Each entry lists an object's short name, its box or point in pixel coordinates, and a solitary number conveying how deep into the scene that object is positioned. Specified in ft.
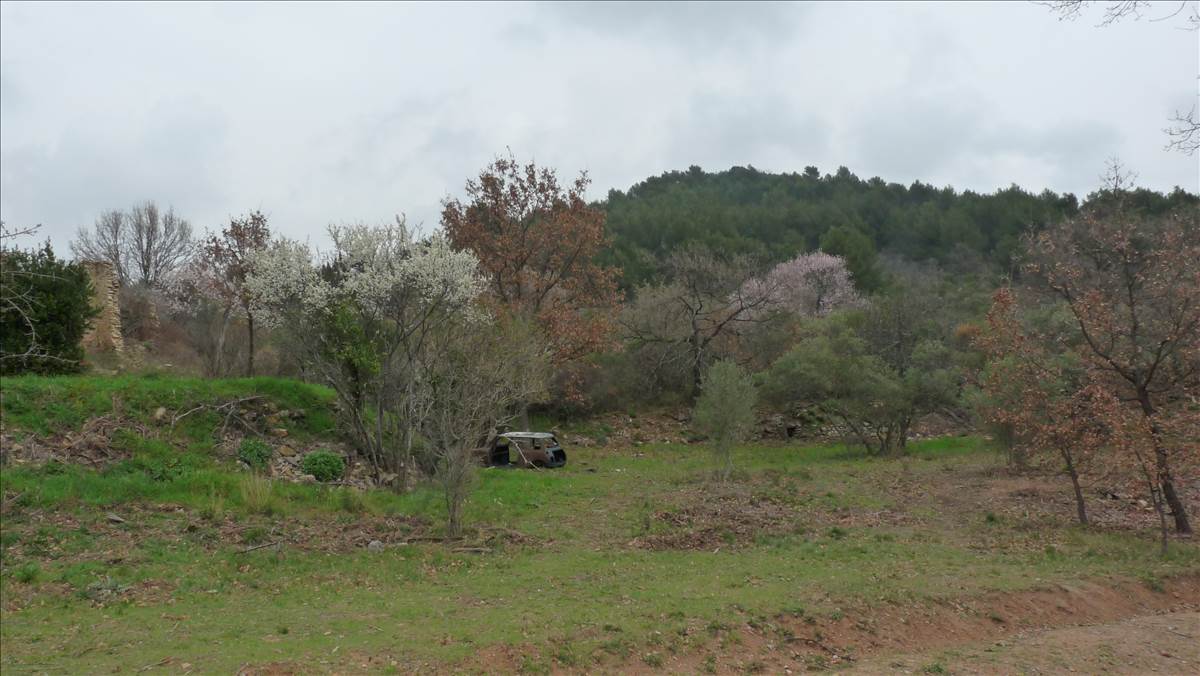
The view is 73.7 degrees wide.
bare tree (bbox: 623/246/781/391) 113.50
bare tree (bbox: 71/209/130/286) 153.17
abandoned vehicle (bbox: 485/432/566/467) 77.61
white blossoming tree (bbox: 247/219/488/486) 58.65
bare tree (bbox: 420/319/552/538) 43.86
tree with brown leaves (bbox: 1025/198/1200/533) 41.93
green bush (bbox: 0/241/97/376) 62.80
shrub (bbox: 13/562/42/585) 34.34
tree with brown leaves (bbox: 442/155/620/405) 95.50
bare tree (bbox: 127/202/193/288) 157.58
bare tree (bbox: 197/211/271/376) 88.38
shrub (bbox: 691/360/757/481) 66.85
